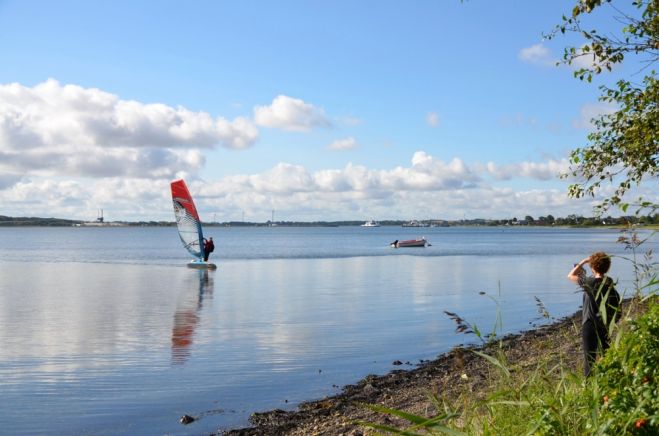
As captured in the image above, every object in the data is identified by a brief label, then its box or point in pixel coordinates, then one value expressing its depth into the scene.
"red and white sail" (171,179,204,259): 44.81
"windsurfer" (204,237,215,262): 46.67
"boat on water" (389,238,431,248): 94.38
